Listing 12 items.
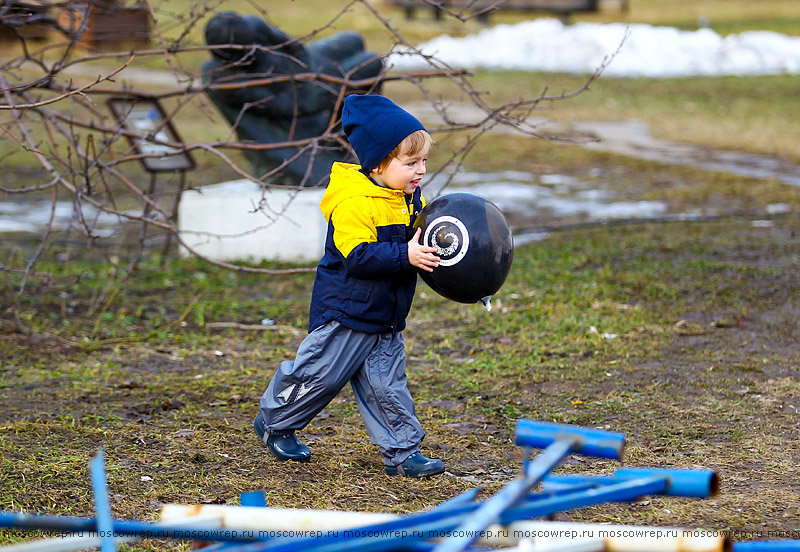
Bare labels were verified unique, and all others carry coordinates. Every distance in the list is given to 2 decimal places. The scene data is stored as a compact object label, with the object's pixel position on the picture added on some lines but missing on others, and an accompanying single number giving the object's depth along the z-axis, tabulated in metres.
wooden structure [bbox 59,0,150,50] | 12.23
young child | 7.52
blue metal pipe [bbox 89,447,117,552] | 4.02
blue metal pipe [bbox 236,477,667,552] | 4.01
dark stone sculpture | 15.74
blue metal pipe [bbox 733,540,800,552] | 4.16
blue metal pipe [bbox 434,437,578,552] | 3.80
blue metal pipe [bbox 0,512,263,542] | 3.96
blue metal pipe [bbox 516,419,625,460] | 4.71
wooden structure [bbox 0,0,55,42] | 11.59
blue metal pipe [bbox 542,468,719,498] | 4.51
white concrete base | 16.44
